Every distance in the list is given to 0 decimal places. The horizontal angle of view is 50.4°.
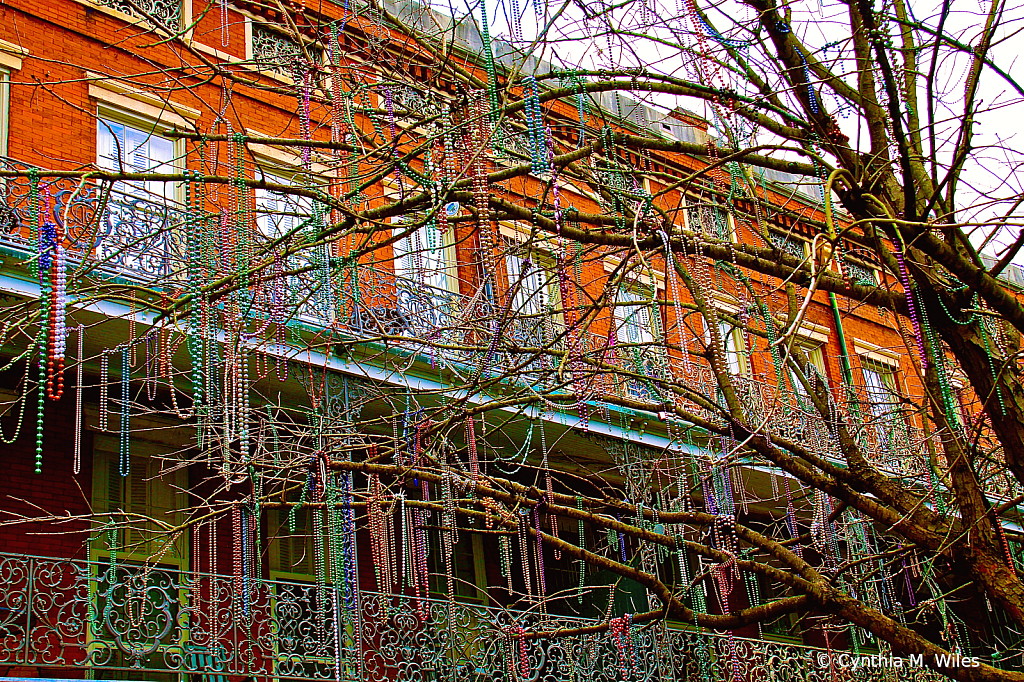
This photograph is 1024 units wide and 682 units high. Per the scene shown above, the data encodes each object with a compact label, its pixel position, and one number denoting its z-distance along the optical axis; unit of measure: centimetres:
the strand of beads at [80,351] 863
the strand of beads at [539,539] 913
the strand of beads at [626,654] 1094
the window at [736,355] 1616
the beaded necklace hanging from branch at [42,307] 633
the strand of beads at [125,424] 845
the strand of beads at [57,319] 628
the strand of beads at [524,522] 907
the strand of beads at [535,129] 728
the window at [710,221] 1215
